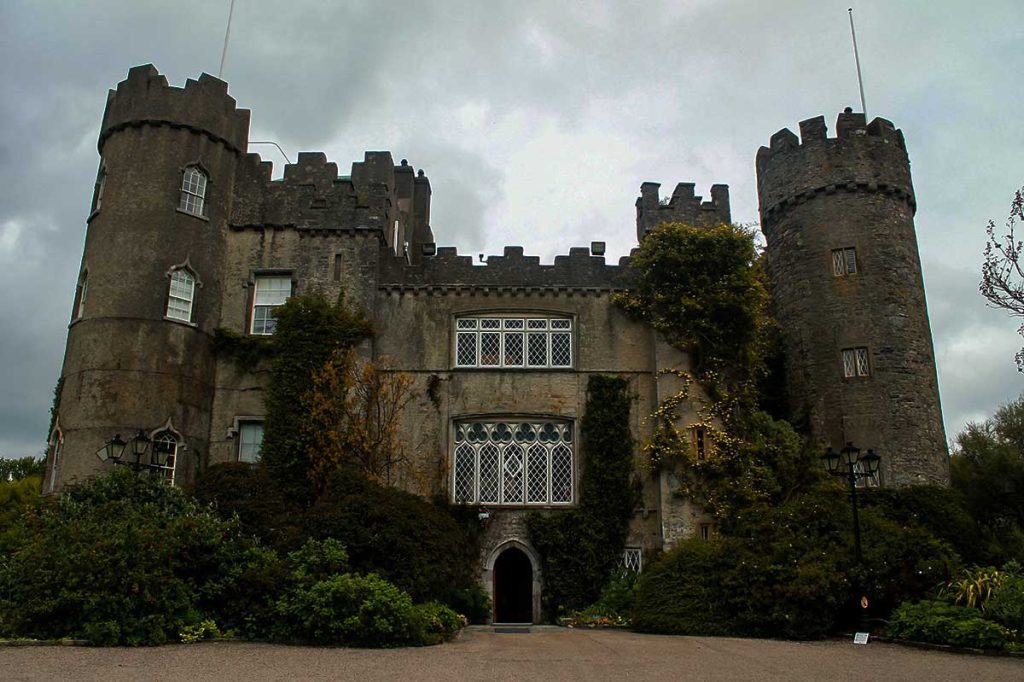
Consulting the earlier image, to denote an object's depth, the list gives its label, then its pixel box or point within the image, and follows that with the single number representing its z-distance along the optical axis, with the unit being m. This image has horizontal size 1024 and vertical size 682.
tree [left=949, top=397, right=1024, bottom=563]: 30.58
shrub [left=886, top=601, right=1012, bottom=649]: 14.64
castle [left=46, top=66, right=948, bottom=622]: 22.70
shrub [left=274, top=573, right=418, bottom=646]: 15.30
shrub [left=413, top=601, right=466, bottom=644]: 15.90
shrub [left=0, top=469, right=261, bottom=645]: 14.95
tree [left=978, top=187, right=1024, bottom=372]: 17.41
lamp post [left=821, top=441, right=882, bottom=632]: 17.30
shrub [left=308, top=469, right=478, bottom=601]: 18.55
